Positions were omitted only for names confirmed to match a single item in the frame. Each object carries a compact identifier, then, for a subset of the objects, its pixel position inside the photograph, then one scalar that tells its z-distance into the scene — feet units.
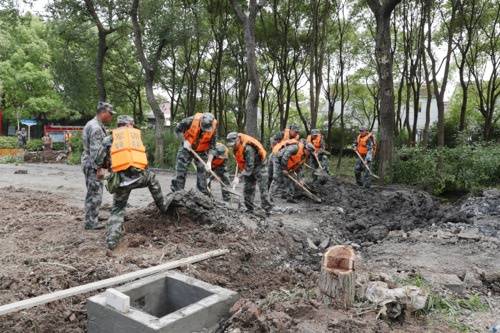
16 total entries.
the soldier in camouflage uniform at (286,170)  34.60
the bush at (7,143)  96.02
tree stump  13.19
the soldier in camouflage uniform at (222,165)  31.58
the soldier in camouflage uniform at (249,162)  28.12
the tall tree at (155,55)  56.62
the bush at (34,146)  88.53
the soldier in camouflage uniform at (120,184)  19.44
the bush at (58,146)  89.40
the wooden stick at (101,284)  12.58
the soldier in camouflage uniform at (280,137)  38.70
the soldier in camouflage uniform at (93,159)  22.17
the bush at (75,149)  70.13
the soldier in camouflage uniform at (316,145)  45.54
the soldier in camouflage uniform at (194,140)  28.40
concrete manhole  11.41
